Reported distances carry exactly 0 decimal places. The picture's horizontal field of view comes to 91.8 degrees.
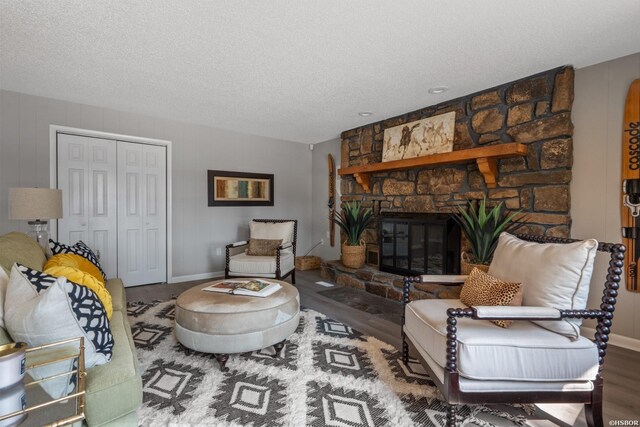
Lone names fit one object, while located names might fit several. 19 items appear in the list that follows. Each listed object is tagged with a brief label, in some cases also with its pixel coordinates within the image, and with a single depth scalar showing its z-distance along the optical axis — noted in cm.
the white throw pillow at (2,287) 123
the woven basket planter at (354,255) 428
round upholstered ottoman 203
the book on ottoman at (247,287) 237
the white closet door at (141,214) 409
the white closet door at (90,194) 369
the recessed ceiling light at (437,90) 313
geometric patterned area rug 161
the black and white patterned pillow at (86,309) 128
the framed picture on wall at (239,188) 481
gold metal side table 85
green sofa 118
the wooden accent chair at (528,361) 145
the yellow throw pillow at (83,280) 166
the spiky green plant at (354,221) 431
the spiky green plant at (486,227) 290
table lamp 271
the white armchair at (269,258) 387
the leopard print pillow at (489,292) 166
